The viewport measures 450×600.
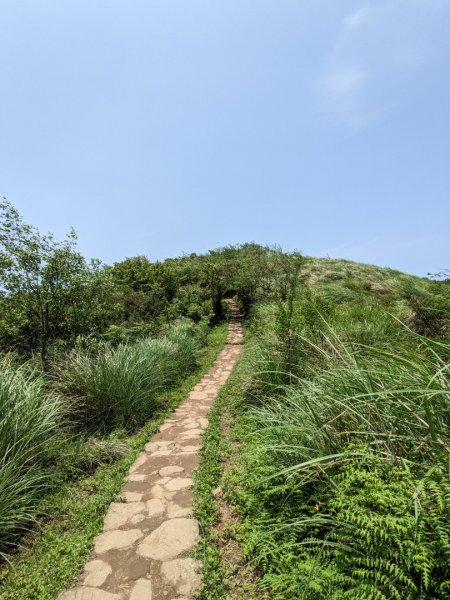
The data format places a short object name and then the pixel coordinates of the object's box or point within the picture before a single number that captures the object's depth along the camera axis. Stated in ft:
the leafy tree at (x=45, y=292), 17.65
